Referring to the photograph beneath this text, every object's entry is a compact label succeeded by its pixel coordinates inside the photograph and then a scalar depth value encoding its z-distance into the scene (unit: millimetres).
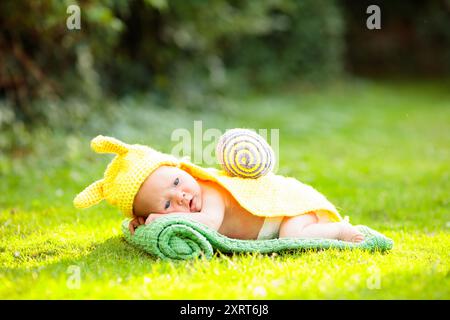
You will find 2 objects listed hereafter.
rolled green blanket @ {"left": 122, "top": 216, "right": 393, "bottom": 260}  3650
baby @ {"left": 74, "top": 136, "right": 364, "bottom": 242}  3799
